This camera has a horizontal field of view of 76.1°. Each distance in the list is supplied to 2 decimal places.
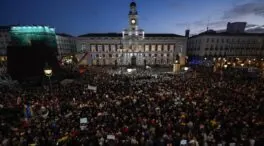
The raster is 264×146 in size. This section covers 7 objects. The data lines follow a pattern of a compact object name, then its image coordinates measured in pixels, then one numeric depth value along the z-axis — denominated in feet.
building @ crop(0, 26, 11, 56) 224.33
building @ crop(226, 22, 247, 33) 245.86
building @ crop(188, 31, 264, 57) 206.90
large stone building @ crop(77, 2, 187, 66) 223.92
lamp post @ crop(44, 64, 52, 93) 50.99
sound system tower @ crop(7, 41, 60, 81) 84.48
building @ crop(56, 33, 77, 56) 244.22
